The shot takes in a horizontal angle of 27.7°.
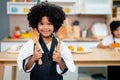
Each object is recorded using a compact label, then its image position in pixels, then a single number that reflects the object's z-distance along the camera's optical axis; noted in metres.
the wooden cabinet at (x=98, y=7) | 3.60
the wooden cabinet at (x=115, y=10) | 3.58
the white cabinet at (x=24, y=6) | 3.62
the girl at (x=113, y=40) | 2.44
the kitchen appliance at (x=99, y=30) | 3.69
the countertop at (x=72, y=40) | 3.34
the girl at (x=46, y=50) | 1.40
